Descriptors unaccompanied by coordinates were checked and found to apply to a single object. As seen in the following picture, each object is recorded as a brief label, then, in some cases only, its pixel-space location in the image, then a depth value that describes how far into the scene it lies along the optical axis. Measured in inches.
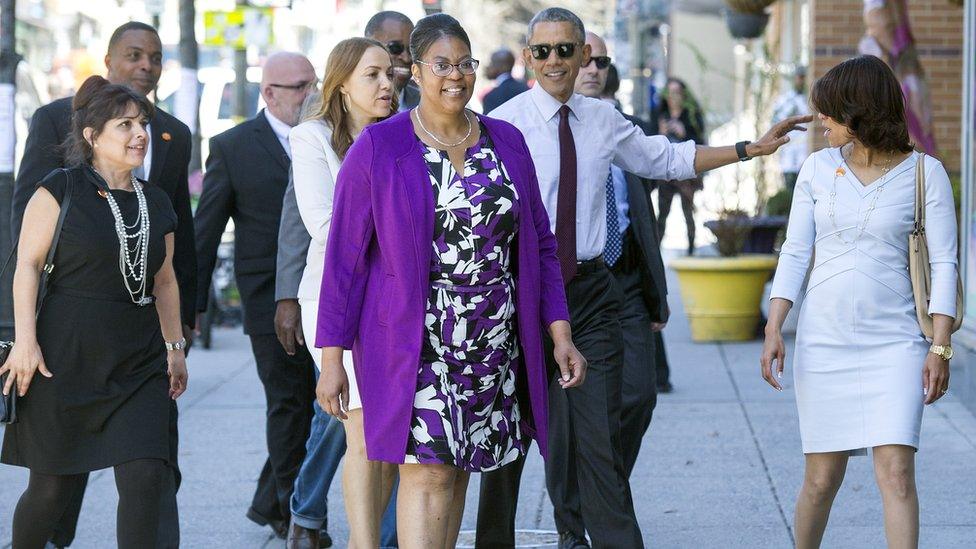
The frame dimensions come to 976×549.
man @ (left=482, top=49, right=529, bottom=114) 810.2
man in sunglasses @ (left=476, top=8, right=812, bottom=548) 416.8
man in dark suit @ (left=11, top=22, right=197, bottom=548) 434.9
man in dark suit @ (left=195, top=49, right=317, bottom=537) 485.4
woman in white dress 365.1
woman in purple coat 339.0
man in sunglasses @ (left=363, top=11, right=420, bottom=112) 493.0
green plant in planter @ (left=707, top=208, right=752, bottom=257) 935.7
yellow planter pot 918.4
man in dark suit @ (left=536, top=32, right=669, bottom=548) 482.0
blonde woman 413.4
